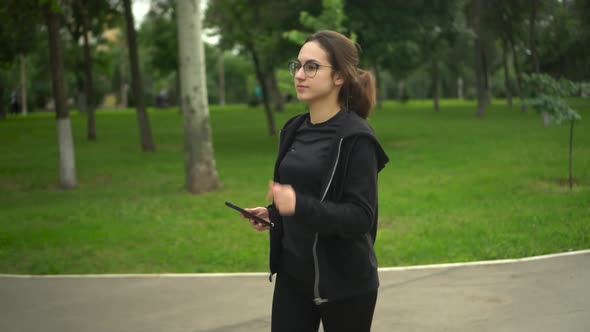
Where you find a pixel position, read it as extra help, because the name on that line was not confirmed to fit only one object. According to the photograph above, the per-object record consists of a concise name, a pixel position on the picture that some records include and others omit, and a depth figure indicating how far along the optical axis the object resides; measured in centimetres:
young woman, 313
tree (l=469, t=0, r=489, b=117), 3847
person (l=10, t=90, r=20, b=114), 5591
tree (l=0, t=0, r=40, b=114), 1683
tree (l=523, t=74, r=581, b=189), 1316
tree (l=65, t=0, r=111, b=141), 2552
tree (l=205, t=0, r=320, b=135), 2559
